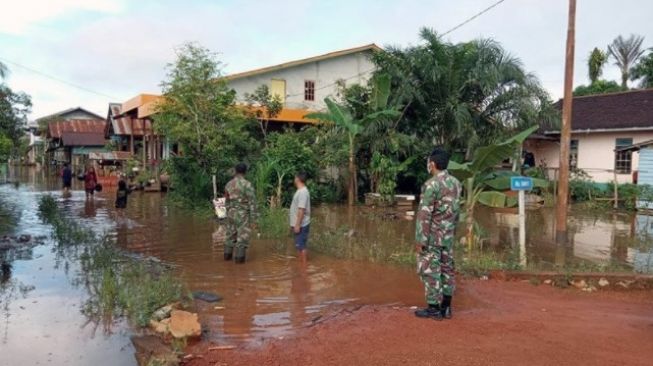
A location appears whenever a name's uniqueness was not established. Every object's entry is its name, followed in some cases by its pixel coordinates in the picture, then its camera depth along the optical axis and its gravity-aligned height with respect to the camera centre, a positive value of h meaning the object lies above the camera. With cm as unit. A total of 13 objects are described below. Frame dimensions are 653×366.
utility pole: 946 +77
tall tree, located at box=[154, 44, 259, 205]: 1667 +152
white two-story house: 2411 +445
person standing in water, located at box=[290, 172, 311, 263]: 847 -71
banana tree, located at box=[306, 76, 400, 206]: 1834 +189
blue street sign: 834 -17
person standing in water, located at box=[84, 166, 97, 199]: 1944 -50
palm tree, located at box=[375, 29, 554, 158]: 1930 +309
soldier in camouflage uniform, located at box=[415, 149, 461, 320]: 578 -75
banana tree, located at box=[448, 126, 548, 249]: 916 -8
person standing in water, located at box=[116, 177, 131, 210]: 1577 -88
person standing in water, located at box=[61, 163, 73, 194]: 2219 -50
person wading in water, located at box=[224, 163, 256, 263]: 868 -64
